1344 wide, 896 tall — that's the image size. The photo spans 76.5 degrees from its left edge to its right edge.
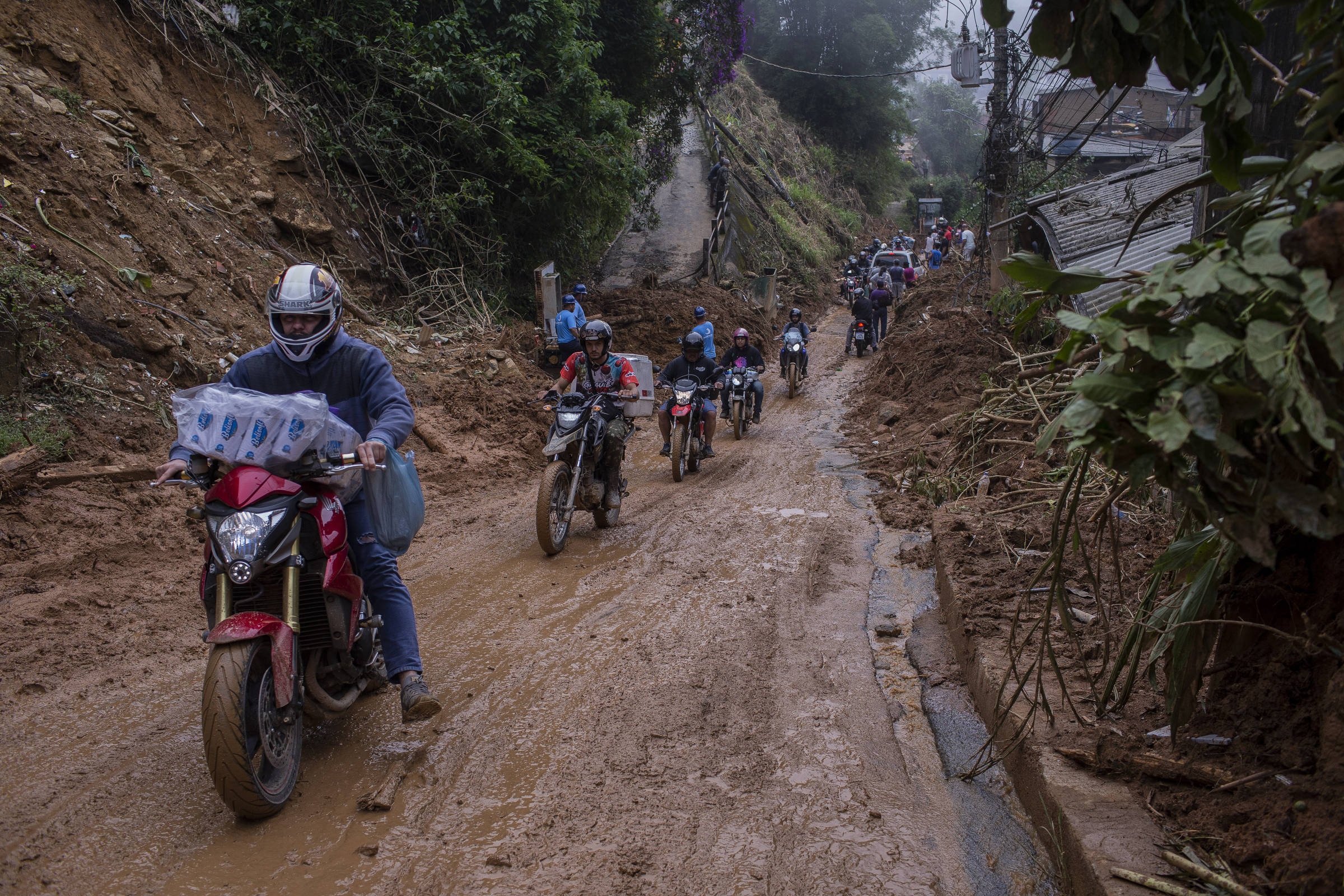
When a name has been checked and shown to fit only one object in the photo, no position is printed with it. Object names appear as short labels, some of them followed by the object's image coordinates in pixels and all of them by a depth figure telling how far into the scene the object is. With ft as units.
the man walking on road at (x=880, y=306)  70.44
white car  95.55
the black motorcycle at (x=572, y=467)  22.85
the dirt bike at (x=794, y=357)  53.57
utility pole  60.03
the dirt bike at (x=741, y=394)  42.37
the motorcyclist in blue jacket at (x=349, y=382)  12.62
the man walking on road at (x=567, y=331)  44.06
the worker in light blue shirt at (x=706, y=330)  40.86
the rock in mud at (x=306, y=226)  38.27
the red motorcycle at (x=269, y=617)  10.12
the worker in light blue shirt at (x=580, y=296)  45.85
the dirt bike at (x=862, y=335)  68.44
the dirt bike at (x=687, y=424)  33.06
